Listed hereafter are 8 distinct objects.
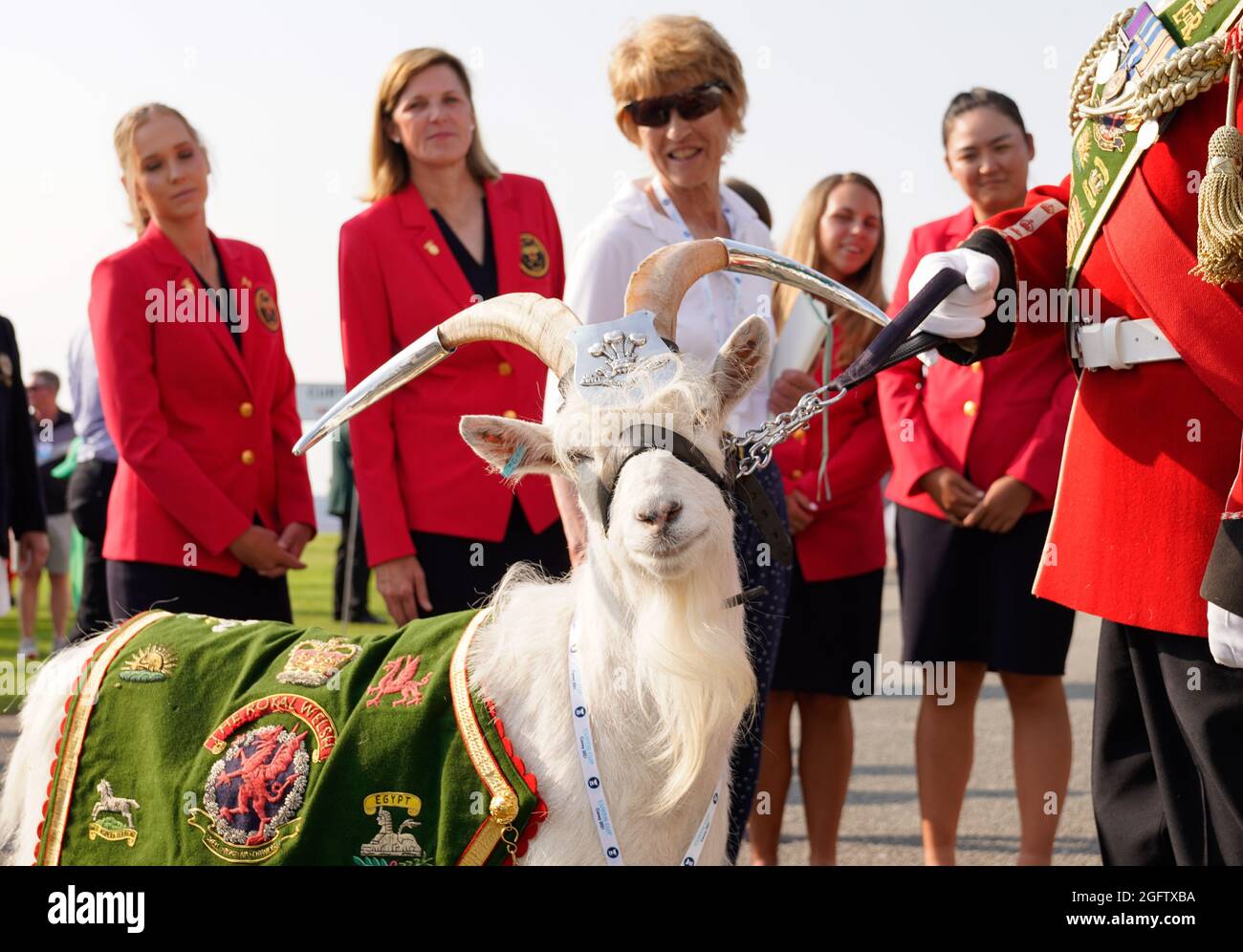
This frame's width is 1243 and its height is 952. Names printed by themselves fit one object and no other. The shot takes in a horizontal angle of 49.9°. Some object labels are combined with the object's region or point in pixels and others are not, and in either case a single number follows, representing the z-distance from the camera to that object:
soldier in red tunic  2.95
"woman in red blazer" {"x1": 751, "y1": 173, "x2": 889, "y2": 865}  5.62
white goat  3.19
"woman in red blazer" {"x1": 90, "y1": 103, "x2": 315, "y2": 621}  4.70
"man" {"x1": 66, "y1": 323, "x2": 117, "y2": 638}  7.15
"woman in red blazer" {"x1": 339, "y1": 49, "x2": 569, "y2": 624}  4.64
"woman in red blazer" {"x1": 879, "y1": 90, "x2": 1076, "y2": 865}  5.16
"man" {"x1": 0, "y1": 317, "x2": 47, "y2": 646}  5.63
